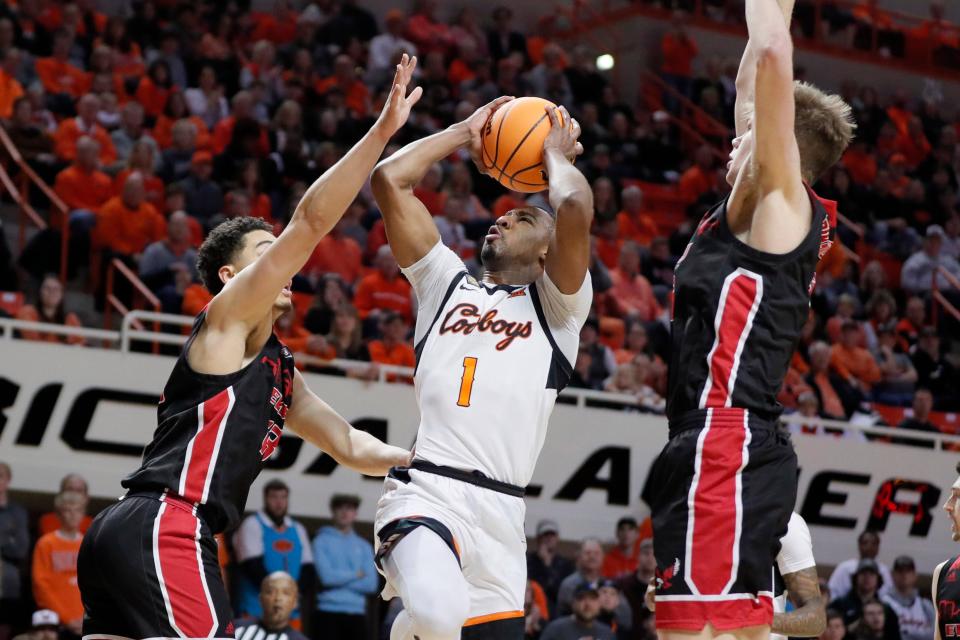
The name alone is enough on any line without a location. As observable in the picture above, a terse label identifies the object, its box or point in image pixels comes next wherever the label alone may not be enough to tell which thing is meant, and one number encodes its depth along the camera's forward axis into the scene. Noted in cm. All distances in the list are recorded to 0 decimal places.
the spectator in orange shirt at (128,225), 1279
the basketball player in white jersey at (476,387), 516
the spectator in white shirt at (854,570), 1277
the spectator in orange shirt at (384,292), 1338
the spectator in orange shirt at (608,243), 1581
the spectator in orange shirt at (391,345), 1259
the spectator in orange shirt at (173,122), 1448
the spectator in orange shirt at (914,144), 2106
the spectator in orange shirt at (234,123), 1460
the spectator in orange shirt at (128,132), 1389
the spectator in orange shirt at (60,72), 1466
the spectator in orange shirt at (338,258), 1362
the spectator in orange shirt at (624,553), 1257
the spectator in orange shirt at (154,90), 1491
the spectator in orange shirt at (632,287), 1493
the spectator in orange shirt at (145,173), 1330
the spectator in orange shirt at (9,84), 1402
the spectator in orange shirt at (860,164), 2006
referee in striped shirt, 985
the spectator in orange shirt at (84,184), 1314
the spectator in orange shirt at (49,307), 1148
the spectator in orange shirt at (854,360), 1553
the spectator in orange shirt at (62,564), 1025
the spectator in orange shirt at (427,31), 1848
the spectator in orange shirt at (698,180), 1855
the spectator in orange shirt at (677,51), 2073
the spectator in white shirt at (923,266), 1797
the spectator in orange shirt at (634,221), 1672
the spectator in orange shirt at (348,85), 1628
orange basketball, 573
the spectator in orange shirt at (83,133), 1376
